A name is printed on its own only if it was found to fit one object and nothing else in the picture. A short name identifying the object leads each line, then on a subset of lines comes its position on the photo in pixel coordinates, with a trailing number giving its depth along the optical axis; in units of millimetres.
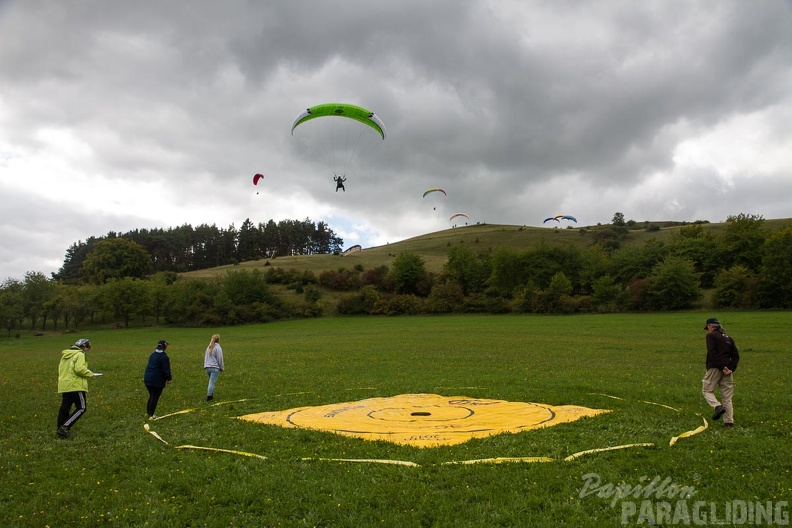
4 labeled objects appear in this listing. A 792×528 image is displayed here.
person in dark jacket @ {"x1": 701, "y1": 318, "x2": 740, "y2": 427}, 11297
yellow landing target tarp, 11297
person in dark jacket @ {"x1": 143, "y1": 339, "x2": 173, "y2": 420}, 14125
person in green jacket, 11969
